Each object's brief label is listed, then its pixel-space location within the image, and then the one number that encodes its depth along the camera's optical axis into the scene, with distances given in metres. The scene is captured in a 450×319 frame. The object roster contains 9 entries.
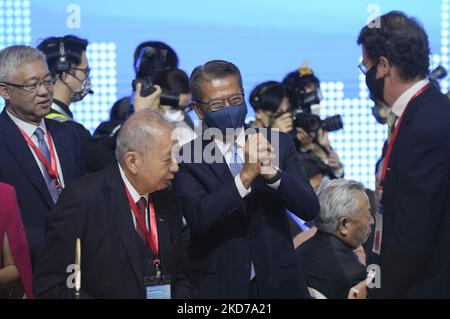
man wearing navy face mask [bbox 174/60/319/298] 7.88
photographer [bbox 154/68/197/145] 12.30
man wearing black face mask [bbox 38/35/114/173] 11.19
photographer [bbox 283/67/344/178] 13.32
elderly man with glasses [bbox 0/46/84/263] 9.00
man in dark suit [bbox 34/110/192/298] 7.44
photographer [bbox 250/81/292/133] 13.16
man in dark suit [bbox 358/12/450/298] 7.17
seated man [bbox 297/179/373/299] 8.94
